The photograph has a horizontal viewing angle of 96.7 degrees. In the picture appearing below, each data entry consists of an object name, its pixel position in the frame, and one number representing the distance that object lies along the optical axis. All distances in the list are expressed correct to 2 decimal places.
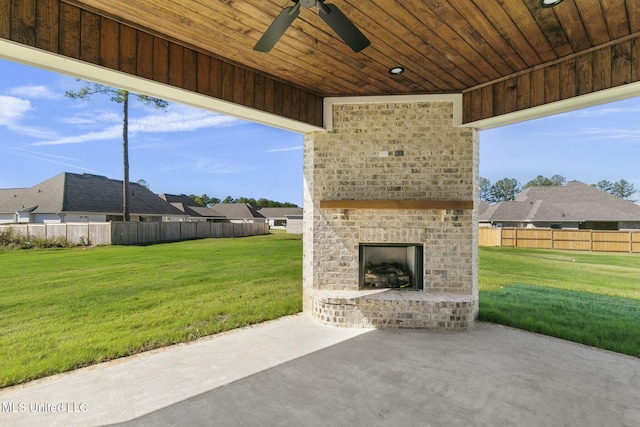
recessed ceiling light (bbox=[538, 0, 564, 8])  2.07
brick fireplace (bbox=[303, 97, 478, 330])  3.91
